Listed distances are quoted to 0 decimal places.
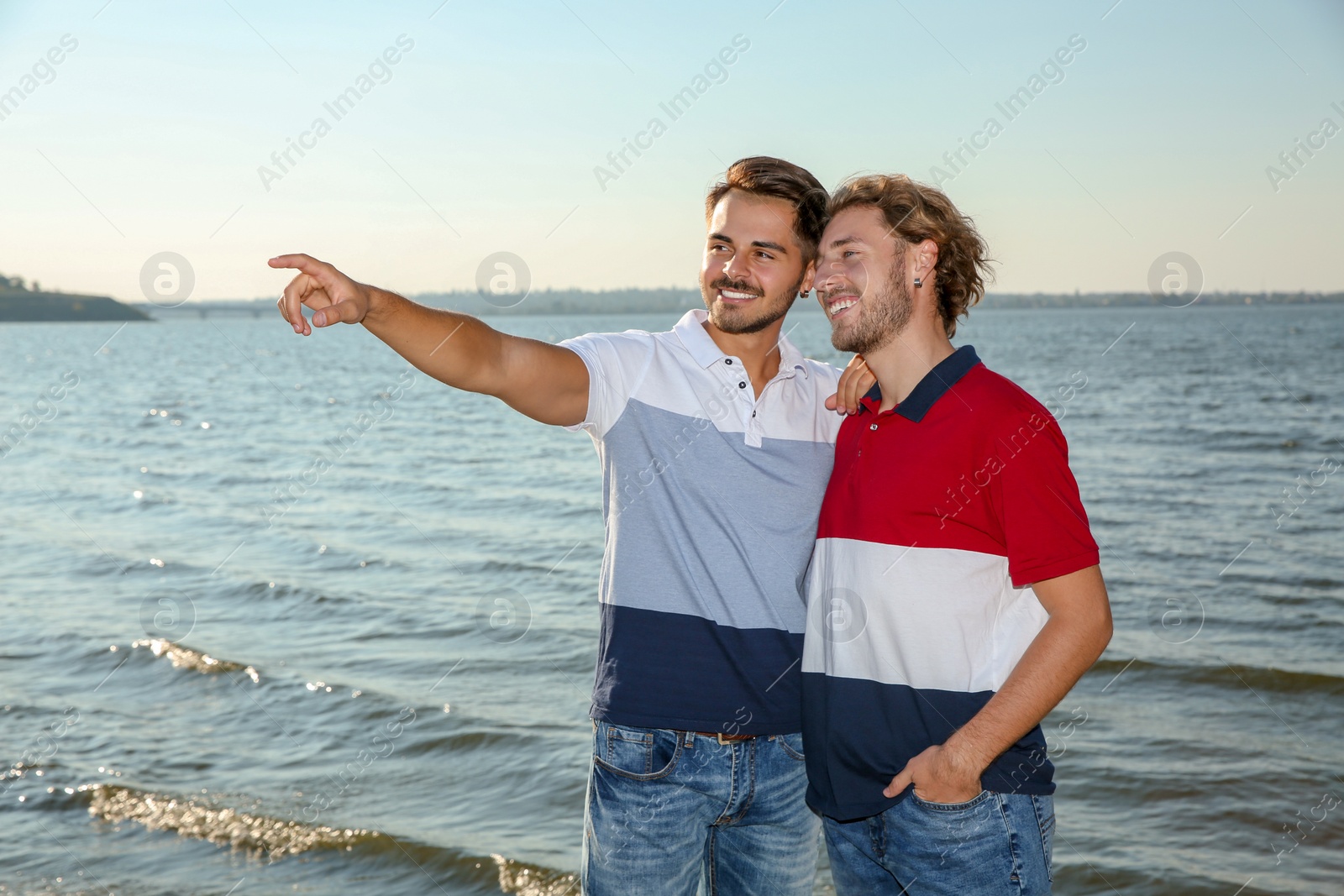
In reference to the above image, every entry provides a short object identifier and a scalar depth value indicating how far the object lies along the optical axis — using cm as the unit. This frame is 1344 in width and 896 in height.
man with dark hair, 280
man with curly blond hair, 234
